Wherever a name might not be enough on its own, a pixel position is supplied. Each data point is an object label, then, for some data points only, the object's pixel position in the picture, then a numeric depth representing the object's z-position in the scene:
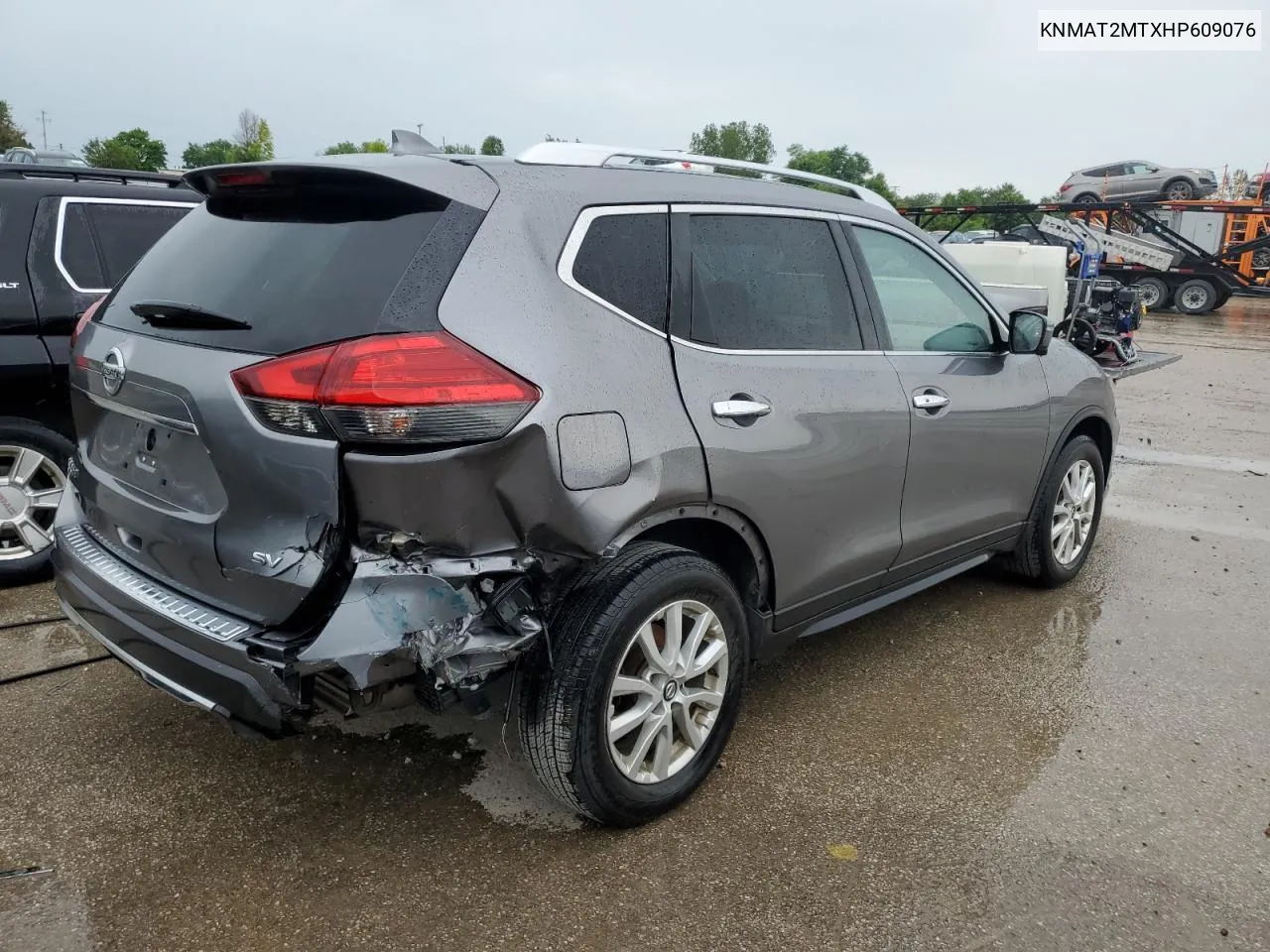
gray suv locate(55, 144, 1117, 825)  2.21
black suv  4.17
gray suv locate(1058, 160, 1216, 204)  26.73
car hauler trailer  22.06
